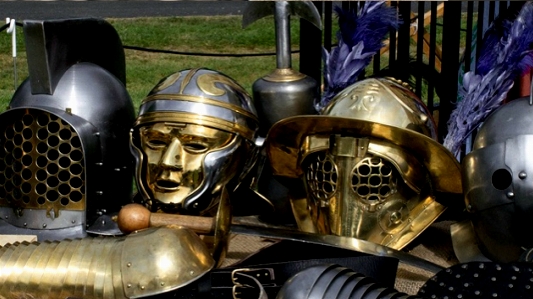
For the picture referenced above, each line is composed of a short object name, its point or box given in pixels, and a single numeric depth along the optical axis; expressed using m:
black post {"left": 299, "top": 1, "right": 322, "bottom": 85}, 3.68
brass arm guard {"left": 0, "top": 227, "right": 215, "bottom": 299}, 2.30
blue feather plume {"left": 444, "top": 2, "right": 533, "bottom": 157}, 2.94
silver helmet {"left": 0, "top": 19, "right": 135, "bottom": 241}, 2.87
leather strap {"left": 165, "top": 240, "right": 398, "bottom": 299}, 2.30
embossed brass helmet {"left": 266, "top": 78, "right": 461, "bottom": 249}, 2.70
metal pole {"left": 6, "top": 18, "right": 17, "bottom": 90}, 3.69
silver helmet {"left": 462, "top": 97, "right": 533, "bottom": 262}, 2.54
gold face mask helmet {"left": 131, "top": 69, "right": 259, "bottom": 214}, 2.74
